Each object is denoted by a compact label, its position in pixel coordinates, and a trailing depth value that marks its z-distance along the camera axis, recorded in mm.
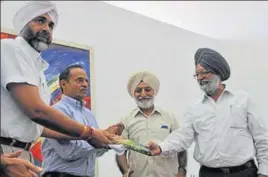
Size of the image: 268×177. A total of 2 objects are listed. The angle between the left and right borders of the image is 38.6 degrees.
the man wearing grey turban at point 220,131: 1683
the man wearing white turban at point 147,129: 1673
